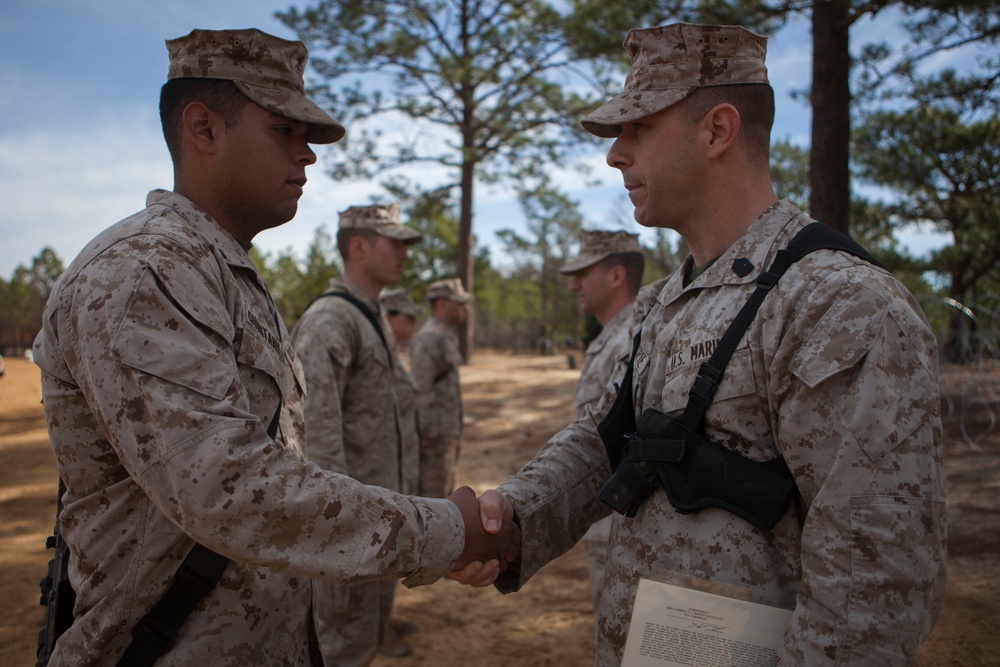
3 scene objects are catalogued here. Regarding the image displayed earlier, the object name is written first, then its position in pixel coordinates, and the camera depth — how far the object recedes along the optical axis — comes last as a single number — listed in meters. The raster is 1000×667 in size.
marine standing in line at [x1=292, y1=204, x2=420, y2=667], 4.36
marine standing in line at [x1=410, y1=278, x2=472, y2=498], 7.21
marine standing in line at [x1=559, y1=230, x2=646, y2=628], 4.70
